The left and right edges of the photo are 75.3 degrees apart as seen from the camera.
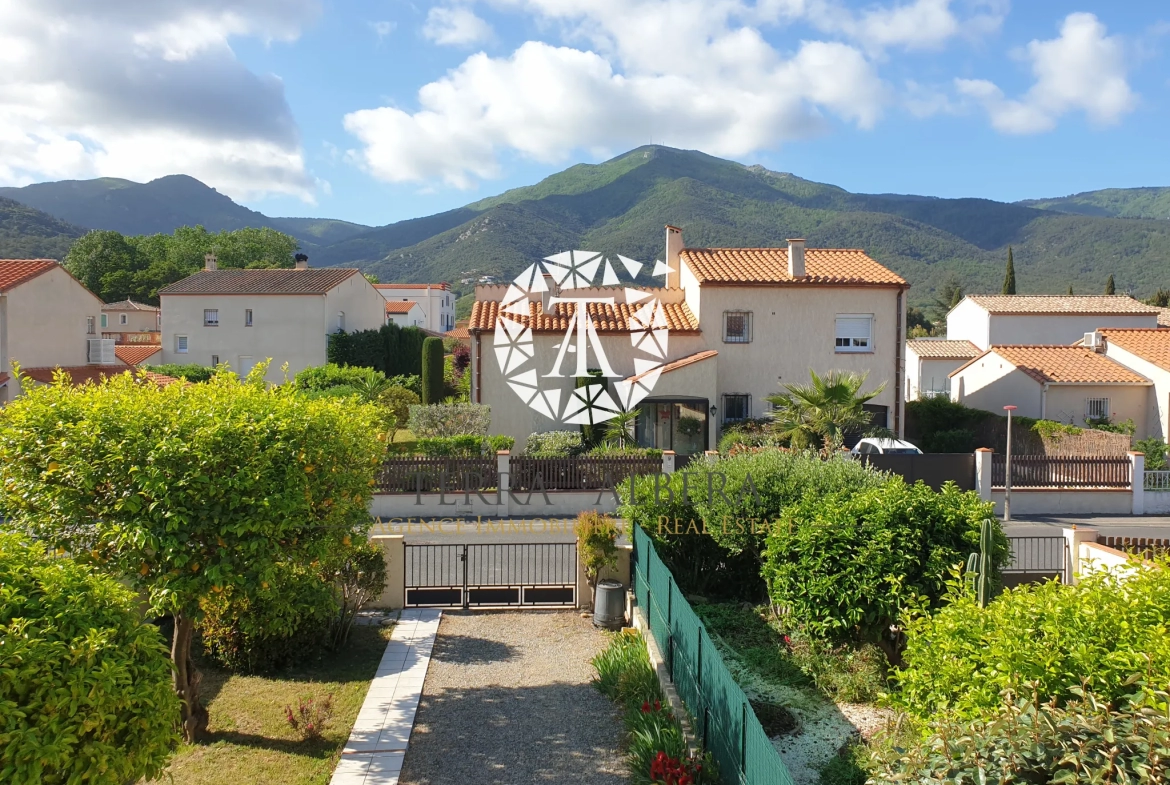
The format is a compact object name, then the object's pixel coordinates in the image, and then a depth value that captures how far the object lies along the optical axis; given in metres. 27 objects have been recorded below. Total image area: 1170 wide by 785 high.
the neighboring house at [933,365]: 42.31
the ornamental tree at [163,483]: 6.37
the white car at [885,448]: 21.03
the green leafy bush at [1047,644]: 4.37
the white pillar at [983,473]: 19.70
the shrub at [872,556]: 8.80
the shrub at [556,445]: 21.91
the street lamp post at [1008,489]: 18.98
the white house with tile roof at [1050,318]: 41.97
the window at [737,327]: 26.12
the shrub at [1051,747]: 3.38
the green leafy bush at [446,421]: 23.00
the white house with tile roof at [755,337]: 25.70
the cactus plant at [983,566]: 7.62
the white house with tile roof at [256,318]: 39.44
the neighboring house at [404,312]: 65.62
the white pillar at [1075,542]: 12.12
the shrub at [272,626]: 8.03
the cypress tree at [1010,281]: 64.62
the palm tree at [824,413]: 18.88
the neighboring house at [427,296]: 88.12
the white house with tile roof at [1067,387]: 29.64
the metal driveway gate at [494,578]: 12.60
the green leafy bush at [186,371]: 34.78
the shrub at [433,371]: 36.94
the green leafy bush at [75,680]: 3.98
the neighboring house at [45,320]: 26.69
